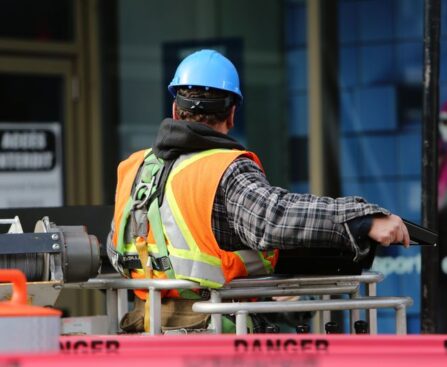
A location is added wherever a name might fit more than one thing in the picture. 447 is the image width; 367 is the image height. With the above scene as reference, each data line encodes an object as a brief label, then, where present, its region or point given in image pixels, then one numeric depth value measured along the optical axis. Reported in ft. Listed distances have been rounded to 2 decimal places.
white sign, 60.90
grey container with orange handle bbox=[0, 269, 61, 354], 19.20
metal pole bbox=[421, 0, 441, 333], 32.71
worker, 26.73
